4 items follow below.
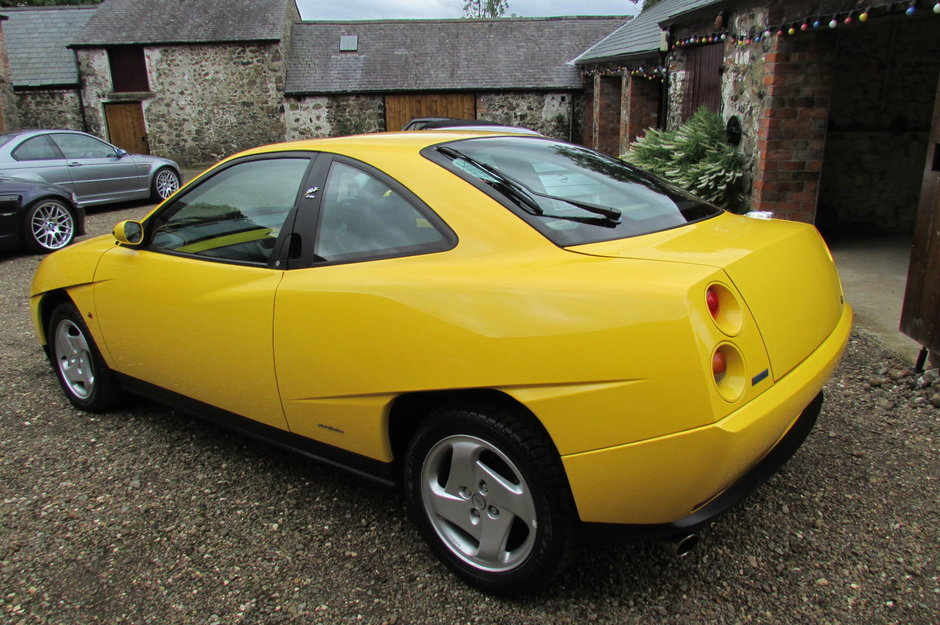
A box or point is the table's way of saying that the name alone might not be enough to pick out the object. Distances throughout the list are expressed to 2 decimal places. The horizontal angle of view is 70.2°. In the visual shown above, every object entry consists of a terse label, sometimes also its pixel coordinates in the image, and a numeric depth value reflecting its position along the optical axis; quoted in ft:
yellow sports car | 6.15
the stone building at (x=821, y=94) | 21.80
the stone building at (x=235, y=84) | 68.28
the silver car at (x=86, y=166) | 33.55
